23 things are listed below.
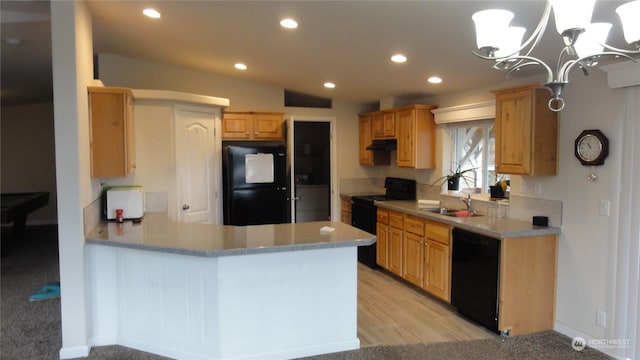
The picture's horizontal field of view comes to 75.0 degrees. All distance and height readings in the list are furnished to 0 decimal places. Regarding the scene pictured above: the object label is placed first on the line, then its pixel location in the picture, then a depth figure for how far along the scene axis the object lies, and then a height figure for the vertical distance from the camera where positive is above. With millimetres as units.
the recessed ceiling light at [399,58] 3732 +987
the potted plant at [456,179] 4754 -149
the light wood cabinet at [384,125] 5410 +554
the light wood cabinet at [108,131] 3348 +286
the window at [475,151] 4496 +166
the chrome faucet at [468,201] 4422 -377
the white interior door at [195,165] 4844 +15
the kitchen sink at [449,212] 4316 -500
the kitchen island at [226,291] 2873 -905
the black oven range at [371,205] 5449 -531
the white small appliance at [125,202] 3787 -326
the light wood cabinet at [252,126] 5555 +549
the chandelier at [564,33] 1511 +534
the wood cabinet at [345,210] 6074 -658
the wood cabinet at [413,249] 4449 -914
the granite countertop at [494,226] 3379 -516
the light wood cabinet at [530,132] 3447 +286
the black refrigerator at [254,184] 5207 -233
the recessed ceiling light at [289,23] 3180 +1112
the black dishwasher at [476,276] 3441 -966
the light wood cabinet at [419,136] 5008 +363
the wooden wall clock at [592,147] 3111 +144
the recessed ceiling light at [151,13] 3365 +1260
